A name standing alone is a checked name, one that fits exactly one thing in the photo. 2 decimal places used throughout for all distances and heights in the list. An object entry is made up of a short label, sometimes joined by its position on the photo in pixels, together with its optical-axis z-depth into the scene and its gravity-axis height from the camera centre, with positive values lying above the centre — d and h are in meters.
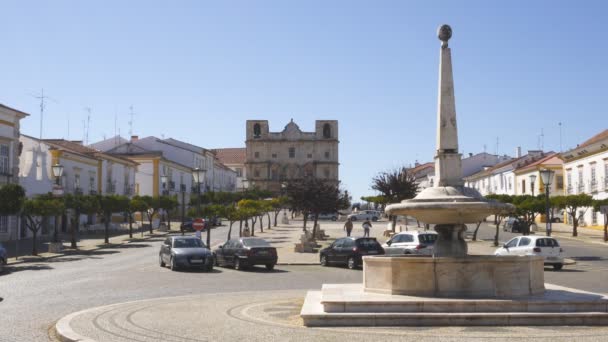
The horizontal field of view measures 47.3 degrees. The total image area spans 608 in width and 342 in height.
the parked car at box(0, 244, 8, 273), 24.94 -1.69
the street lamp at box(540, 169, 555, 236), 30.86 +1.57
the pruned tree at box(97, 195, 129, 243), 42.69 +0.42
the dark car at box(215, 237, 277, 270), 25.02 -1.53
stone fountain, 10.79 -1.26
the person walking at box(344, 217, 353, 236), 42.34 -0.87
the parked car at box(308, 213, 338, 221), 78.88 -0.62
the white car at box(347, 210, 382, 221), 74.72 -0.45
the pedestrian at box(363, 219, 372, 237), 41.15 -0.85
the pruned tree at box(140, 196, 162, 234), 54.72 +0.75
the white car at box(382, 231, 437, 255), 26.00 -1.21
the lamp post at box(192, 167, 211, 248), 32.28 +1.71
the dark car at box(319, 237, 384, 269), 25.58 -1.45
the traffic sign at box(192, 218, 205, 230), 29.16 -0.52
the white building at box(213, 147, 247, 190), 140.75 +11.33
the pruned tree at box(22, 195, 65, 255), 33.25 +0.16
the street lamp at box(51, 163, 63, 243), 33.97 +1.24
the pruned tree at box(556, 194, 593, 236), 42.22 +0.68
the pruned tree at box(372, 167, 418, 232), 47.91 +1.82
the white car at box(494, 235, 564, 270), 24.95 -1.35
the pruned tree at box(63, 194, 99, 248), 39.94 +0.45
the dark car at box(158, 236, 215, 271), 24.50 -1.53
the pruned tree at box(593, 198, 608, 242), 39.41 +0.41
